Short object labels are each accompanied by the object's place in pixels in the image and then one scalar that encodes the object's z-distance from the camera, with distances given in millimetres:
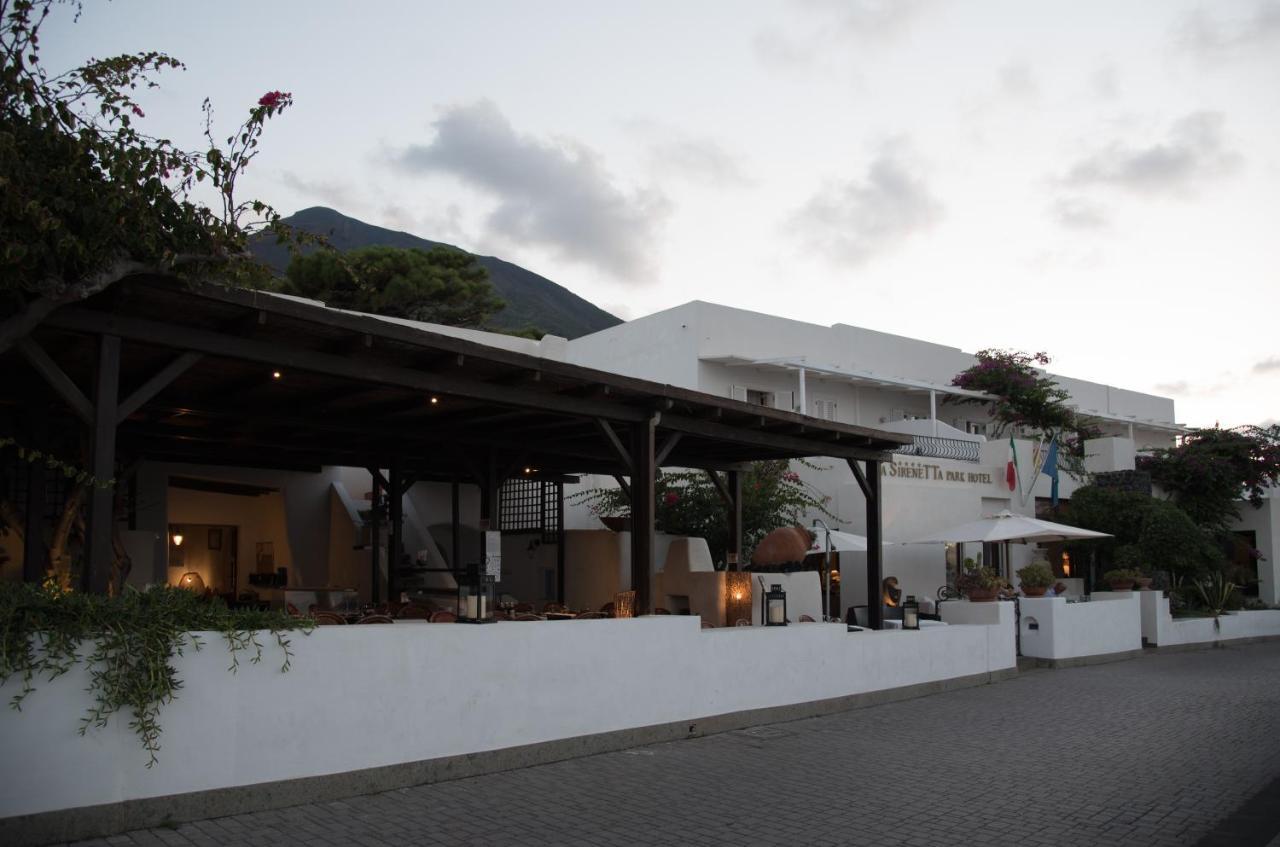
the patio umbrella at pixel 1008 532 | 18750
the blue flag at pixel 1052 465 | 23542
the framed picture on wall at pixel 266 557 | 19203
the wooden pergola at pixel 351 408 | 6918
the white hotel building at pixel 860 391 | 21484
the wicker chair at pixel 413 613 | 11835
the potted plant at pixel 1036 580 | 18188
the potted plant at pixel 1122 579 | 20094
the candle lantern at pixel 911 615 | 13930
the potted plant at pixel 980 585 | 16203
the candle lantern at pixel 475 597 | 8617
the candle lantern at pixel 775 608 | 11703
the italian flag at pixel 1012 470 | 23802
